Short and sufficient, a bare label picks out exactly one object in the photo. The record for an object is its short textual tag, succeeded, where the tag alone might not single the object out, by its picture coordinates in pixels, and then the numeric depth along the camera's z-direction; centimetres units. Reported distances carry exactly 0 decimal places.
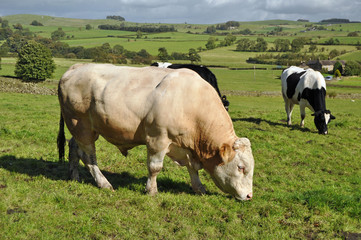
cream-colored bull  671
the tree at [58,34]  14588
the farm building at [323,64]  9841
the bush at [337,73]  8452
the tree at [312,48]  13050
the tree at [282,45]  13762
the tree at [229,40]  15475
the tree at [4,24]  19050
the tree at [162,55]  9769
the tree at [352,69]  8649
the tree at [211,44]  13792
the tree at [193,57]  10338
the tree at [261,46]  14010
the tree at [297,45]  13352
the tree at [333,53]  11753
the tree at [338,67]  9012
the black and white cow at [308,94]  1577
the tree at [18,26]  17700
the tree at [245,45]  14090
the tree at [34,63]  5591
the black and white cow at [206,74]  1606
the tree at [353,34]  16602
